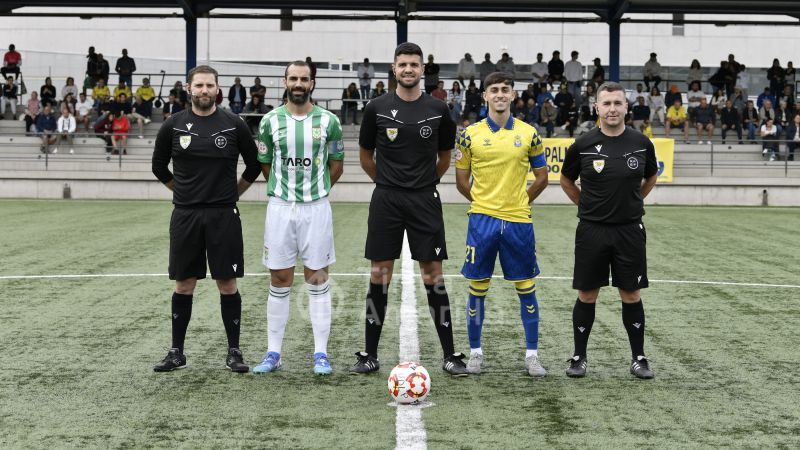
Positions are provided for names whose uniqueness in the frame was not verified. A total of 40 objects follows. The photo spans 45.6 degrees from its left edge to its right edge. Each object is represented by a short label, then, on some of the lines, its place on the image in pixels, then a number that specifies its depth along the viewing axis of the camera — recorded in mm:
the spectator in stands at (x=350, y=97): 28938
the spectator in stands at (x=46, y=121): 27656
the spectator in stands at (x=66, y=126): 27234
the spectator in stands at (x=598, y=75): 28922
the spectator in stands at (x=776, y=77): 29547
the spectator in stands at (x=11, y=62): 29891
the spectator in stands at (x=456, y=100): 27867
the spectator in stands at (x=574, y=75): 29000
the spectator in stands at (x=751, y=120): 27344
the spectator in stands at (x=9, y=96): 29500
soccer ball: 5133
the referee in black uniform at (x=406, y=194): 5957
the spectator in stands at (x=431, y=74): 28109
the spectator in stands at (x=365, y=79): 29405
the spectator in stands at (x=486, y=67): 29672
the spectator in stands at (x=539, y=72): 29875
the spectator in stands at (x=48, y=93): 28906
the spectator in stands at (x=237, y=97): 27875
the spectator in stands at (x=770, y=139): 26531
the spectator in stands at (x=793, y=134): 26375
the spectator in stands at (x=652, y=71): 29734
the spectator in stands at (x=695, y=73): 29359
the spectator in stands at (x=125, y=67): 29109
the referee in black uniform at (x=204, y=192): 6027
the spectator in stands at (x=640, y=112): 27484
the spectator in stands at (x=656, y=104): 28812
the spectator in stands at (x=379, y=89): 27972
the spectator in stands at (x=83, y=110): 28106
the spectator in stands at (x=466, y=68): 30250
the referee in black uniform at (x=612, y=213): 5902
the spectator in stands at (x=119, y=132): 26612
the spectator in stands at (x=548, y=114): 27234
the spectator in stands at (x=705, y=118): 27719
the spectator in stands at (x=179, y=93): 28127
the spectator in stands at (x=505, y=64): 28422
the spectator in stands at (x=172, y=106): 27472
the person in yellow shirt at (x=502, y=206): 6035
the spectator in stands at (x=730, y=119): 27797
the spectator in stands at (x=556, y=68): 29500
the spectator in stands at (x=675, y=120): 27953
